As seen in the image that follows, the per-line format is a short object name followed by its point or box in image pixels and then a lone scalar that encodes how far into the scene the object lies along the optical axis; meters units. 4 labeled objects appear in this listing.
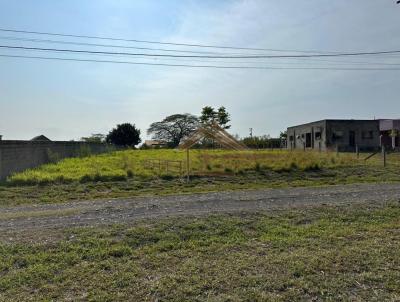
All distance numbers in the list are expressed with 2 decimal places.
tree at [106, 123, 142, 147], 76.31
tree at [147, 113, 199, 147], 95.46
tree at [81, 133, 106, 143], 79.03
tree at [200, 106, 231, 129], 68.88
